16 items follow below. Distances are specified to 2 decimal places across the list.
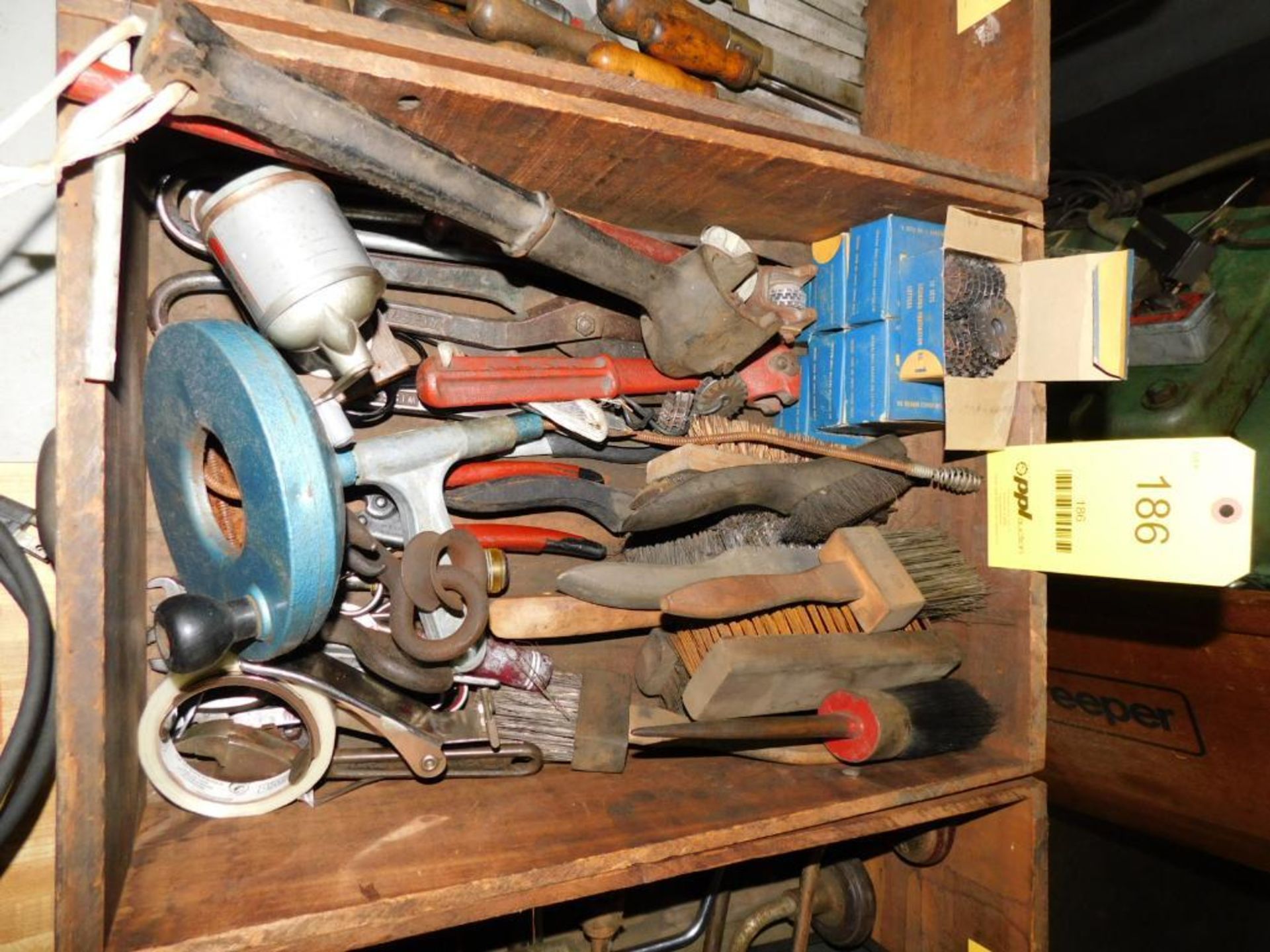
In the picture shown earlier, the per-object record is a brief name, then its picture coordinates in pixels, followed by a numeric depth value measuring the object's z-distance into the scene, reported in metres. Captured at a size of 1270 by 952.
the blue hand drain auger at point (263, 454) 0.58
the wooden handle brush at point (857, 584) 0.83
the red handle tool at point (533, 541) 0.85
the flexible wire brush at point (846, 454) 0.94
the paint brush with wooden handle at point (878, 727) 0.78
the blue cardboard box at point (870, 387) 0.90
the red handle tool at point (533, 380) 0.80
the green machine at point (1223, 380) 1.47
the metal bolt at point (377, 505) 0.83
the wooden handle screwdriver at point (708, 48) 0.90
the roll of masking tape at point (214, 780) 0.69
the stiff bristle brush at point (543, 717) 0.84
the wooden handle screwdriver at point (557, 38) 0.80
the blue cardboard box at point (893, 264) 0.90
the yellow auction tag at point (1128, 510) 0.74
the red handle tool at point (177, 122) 0.51
